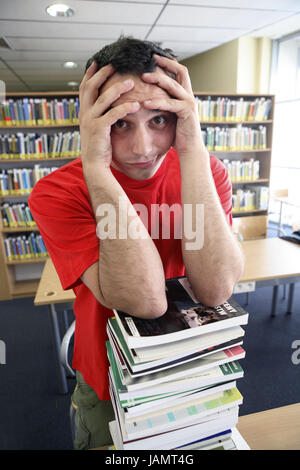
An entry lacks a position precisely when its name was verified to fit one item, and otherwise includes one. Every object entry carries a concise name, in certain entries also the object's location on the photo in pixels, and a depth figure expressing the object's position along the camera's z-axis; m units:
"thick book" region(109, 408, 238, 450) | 0.57
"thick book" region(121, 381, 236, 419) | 0.55
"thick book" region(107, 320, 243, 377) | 0.52
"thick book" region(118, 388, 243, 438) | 0.56
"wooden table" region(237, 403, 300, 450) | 0.76
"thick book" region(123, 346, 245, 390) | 0.53
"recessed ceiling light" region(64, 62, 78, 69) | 5.65
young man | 0.60
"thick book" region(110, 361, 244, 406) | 0.54
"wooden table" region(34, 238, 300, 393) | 1.89
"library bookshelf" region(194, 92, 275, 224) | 3.90
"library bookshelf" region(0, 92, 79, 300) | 3.39
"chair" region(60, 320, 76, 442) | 1.30
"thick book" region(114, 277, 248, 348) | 0.53
